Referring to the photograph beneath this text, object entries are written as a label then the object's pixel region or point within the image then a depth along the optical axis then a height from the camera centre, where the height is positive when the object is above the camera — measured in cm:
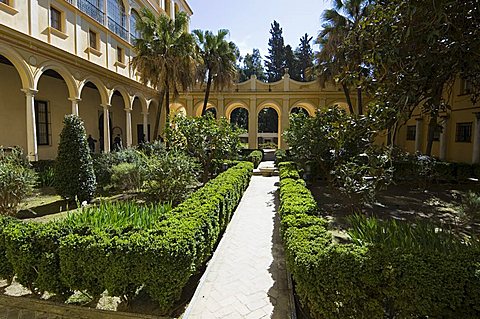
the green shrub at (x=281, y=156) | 1728 -95
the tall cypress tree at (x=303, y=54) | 4729 +1568
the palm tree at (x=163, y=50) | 1560 +522
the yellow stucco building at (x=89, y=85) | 1085 +336
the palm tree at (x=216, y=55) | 1994 +642
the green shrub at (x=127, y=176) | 984 -135
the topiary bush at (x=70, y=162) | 820 -71
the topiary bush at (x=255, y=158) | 1822 -114
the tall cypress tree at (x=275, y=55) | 4909 +1599
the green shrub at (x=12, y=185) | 676 -120
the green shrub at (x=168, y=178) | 796 -113
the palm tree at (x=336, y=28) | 1727 +760
